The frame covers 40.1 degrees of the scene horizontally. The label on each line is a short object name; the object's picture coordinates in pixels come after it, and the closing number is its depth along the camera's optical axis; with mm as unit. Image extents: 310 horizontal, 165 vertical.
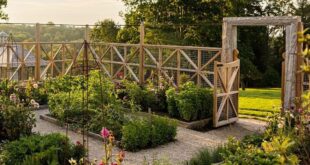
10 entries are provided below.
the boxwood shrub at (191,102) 9492
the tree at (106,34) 28781
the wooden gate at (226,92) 9344
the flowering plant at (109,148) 3812
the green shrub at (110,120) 8203
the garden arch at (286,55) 8703
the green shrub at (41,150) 5559
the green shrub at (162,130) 7828
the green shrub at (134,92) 10891
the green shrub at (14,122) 7543
